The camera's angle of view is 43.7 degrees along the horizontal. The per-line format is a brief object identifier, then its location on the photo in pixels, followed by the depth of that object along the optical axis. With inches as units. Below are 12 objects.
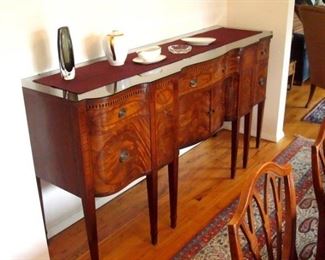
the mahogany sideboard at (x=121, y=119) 66.5
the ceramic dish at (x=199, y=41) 99.5
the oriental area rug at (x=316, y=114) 142.9
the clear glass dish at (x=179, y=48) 93.0
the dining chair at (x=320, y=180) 50.8
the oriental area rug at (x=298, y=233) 81.4
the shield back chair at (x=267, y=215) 36.0
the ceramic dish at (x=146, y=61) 84.0
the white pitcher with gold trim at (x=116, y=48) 79.4
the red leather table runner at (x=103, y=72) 70.5
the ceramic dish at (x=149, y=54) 84.2
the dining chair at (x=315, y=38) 129.7
